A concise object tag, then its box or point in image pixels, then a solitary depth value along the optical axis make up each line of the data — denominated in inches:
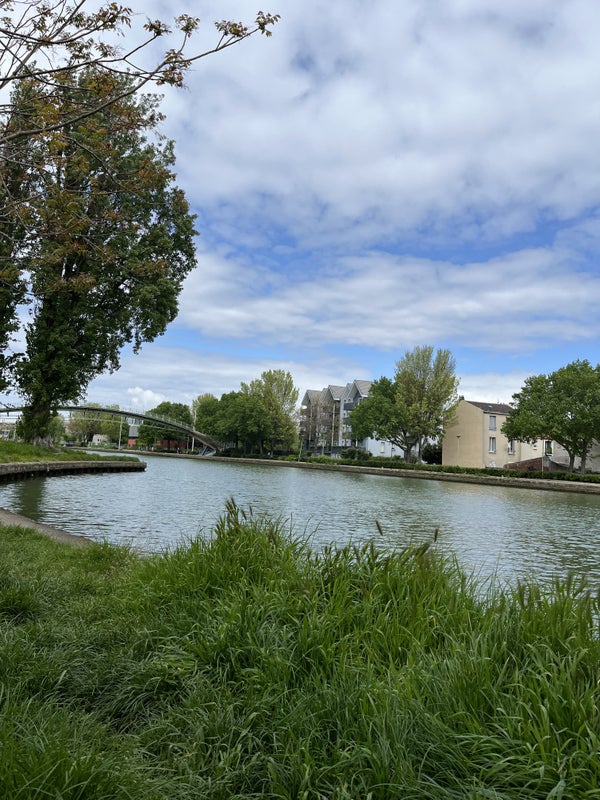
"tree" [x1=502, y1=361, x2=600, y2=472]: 1657.2
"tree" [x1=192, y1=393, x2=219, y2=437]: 3565.5
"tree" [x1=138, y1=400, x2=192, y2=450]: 4313.5
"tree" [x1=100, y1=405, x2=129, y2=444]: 5179.1
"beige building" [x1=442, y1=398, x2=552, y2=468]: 2372.0
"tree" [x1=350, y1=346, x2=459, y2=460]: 2298.2
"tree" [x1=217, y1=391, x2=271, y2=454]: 3056.1
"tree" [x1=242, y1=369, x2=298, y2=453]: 3115.2
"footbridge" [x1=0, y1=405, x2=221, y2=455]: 3307.1
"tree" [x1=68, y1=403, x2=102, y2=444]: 5008.6
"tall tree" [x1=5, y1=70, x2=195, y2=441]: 974.4
